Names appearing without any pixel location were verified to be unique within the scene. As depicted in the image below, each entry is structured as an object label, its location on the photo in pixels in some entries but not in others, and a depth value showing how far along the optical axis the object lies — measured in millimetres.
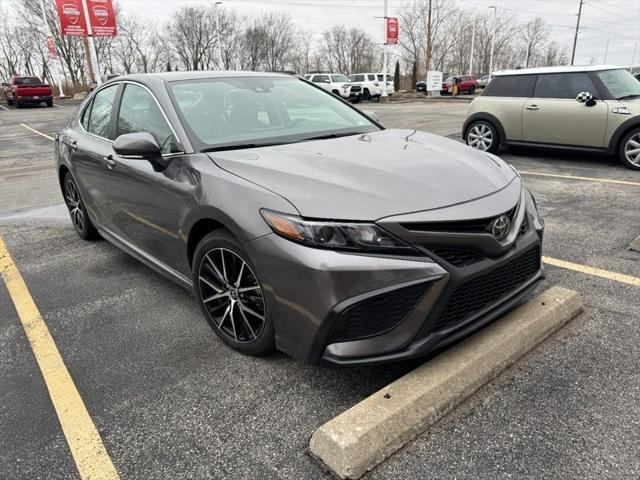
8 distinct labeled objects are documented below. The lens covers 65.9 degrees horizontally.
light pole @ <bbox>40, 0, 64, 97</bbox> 35969
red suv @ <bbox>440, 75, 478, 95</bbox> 39709
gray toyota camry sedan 2173
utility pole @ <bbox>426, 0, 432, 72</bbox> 44469
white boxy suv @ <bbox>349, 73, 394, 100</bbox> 32531
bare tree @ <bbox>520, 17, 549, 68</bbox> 78062
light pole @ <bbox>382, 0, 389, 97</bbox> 29984
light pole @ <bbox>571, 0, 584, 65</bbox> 64744
